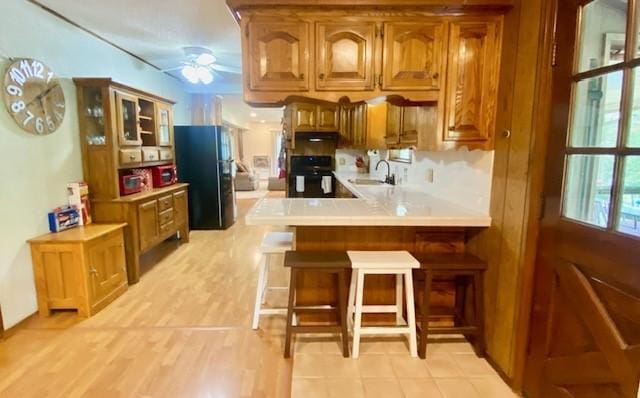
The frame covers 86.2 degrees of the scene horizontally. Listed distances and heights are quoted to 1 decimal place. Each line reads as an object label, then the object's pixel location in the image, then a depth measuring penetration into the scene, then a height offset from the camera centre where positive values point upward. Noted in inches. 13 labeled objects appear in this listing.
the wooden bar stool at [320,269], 82.0 -28.4
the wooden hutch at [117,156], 132.9 -0.1
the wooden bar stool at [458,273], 81.8 -30.6
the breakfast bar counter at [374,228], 82.2 -19.4
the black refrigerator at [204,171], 212.4 -9.3
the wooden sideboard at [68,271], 106.2 -36.3
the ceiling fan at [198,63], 165.3 +46.3
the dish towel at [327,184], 200.7 -15.9
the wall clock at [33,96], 99.9 +18.6
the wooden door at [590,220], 49.9 -10.1
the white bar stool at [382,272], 81.2 -27.9
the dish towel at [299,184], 202.4 -16.1
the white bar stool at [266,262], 97.4 -30.8
